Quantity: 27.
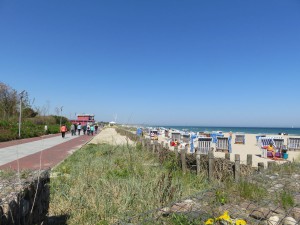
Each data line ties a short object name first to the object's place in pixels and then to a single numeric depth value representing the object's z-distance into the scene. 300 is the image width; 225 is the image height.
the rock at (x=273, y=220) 3.11
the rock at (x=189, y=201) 3.75
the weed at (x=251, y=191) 4.03
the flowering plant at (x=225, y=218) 2.08
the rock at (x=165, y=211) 3.41
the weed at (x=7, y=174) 2.98
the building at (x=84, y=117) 65.00
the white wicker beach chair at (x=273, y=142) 15.48
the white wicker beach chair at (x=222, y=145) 16.65
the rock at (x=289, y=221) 3.13
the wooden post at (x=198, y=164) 7.53
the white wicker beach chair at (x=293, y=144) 17.30
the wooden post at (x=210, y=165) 6.97
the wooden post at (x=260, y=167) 6.45
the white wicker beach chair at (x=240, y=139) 25.22
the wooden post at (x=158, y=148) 10.02
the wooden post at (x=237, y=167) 6.05
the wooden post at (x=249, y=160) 6.76
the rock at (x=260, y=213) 3.27
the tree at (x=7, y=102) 29.82
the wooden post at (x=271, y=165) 6.67
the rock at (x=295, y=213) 3.32
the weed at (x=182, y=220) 3.02
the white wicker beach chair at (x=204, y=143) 15.05
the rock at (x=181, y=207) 3.51
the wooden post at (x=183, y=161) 8.06
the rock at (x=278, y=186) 4.75
